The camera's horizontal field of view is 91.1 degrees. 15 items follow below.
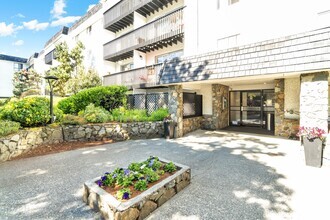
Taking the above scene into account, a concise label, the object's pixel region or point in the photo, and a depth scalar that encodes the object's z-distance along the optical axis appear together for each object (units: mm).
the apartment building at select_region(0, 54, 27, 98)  28312
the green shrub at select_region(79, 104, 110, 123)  8181
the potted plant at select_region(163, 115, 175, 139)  8398
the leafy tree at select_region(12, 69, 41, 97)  21547
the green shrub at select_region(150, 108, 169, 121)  9047
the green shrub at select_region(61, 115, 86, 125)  7597
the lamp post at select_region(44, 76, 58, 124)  7246
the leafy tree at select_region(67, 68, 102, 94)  14258
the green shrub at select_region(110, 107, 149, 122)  8711
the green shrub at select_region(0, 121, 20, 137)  5484
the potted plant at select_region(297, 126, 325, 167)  4596
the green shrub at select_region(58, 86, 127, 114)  10172
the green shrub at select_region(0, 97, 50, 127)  6332
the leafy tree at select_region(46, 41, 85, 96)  15172
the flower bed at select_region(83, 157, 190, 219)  2514
